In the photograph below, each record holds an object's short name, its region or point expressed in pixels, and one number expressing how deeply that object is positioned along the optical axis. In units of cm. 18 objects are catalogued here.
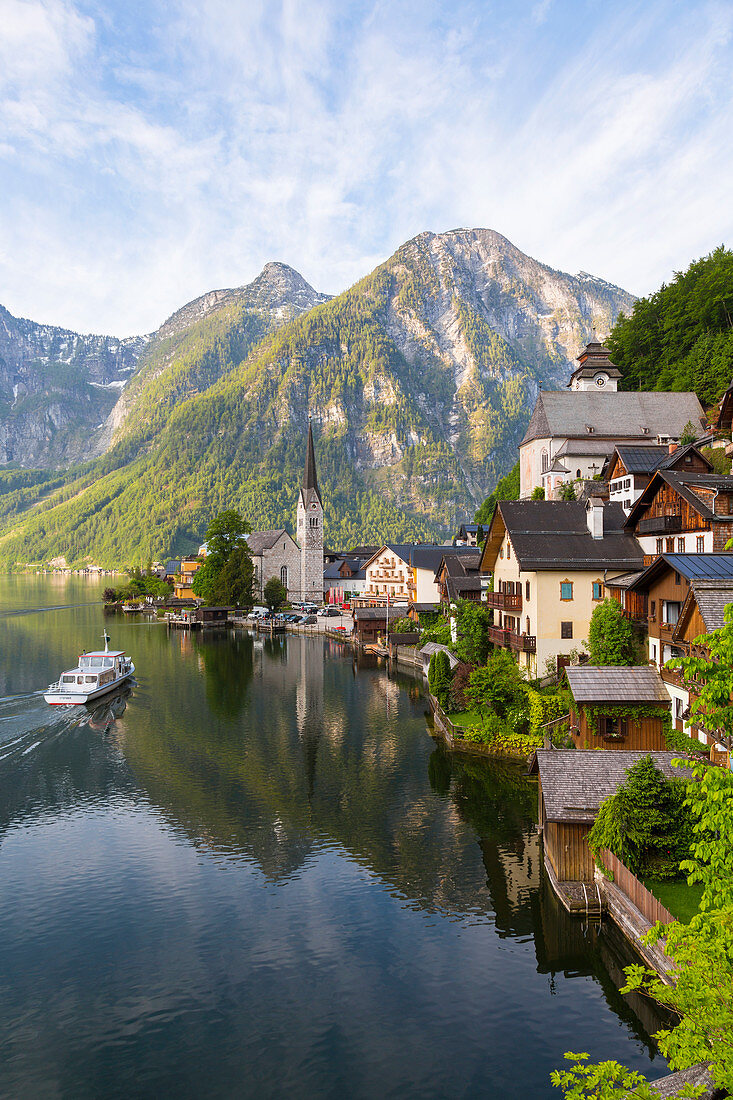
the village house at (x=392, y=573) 11558
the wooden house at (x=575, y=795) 2478
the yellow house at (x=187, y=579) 16175
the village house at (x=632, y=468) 5778
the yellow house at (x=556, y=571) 4581
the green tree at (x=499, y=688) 4503
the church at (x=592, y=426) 8100
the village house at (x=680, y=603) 2775
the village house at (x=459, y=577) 6769
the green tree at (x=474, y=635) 5547
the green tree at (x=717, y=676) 1480
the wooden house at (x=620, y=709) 3312
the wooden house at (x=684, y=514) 3828
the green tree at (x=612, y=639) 4016
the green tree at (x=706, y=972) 1095
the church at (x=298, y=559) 15712
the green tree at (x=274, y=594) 14362
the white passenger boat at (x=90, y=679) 5903
